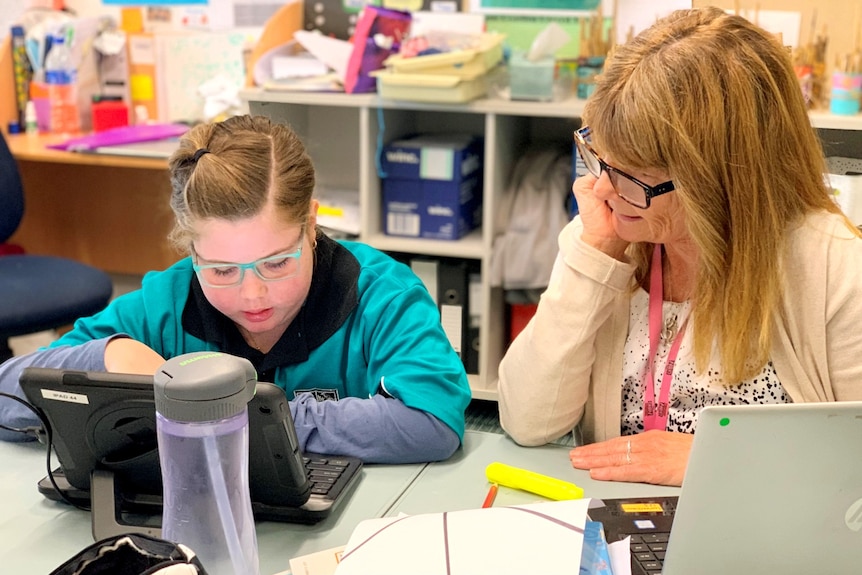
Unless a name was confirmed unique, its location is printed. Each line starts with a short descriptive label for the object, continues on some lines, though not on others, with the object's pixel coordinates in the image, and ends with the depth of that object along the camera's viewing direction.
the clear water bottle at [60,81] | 3.26
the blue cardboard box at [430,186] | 2.68
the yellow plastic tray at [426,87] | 2.47
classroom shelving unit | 2.52
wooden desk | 3.55
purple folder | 2.96
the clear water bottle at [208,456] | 0.86
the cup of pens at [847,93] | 2.28
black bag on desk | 0.83
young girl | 1.28
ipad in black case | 1.04
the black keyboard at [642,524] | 1.03
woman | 1.22
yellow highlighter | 1.18
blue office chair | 2.54
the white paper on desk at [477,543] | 0.90
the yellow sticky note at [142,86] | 3.45
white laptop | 0.85
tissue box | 2.52
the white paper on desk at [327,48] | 2.78
